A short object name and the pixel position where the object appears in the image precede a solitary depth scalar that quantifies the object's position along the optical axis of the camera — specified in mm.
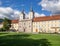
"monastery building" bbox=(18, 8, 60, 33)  31206
